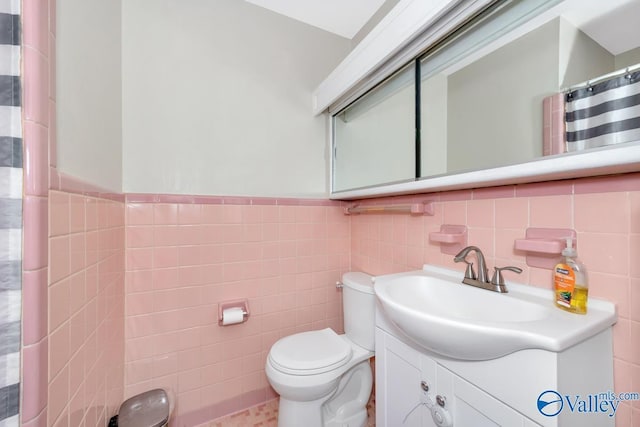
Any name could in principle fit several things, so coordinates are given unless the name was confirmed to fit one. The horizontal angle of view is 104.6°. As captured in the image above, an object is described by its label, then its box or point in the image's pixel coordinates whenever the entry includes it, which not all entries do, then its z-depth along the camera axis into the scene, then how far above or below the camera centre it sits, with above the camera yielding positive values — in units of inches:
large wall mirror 24.9 +16.6
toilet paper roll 50.9 -21.2
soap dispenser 25.9 -7.7
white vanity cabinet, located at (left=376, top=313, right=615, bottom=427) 21.6 -18.2
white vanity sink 22.3 -11.5
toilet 43.1 -28.0
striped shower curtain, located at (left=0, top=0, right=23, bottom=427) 15.8 +0.4
